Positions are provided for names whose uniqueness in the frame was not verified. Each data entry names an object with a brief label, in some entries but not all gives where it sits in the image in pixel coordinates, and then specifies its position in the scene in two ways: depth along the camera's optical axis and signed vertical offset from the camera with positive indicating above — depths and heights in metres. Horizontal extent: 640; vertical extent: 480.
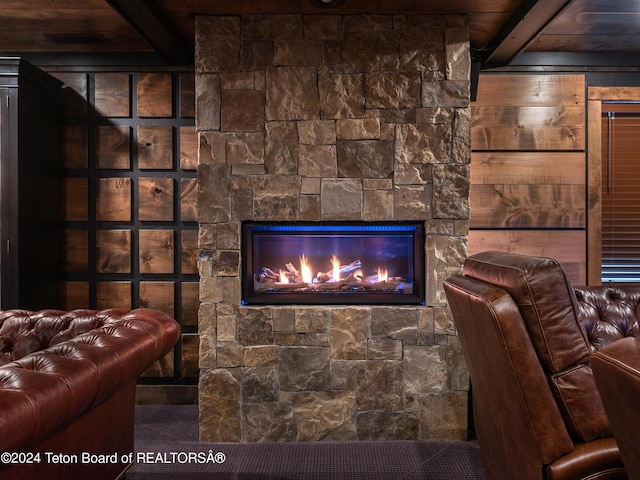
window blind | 3.35 +0.25
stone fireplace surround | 2.68 +0.24
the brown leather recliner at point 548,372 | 1.33 -0.39
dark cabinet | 2.91 +0.27
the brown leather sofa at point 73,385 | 1.08 -0.42
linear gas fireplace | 2.74 -0.19
